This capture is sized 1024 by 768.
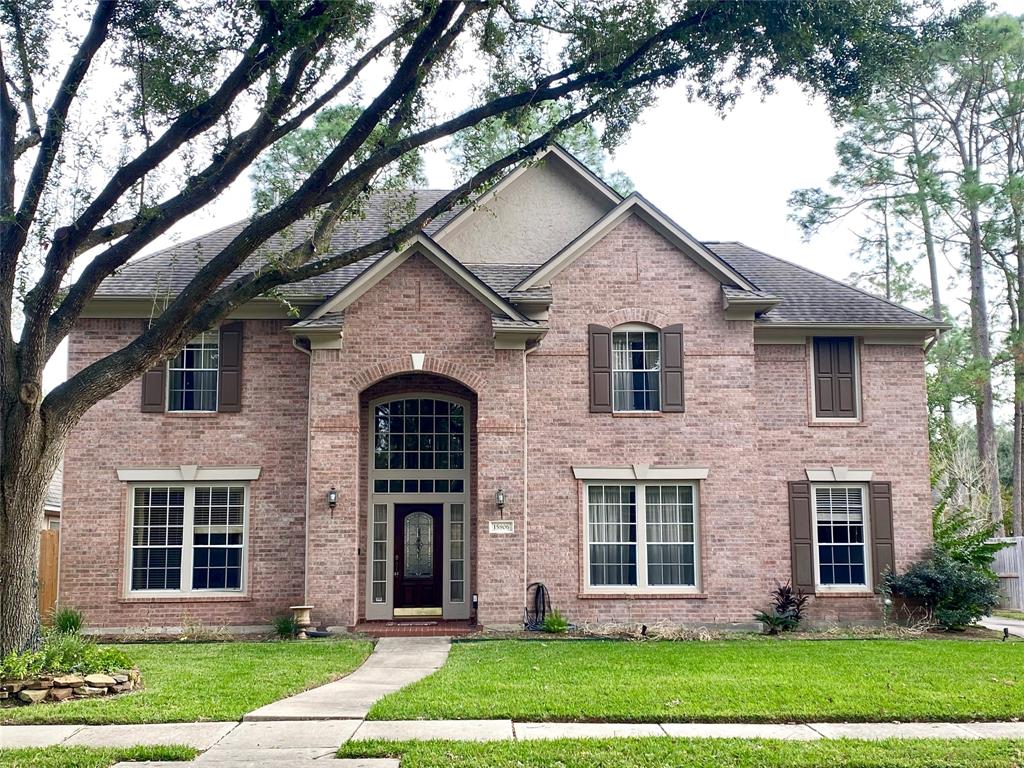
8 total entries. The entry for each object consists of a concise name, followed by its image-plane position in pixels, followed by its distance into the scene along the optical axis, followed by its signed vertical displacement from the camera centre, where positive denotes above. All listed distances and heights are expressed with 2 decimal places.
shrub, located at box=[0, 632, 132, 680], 10.31 -1.77
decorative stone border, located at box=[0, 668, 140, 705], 10.04 -2.01
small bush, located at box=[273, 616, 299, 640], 15.73 -2.13
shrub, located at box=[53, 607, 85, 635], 15.69 -2.00
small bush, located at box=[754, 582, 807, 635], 16.33 -1.99
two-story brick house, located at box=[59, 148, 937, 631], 16.48 +0.91
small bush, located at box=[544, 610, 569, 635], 15.90 -2.11
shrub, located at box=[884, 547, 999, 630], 16.75 -1.67
